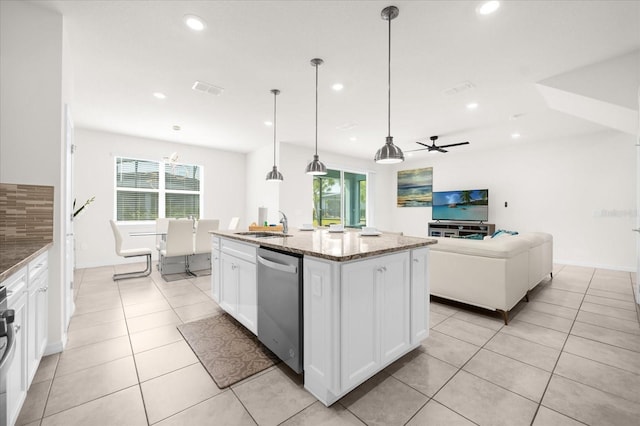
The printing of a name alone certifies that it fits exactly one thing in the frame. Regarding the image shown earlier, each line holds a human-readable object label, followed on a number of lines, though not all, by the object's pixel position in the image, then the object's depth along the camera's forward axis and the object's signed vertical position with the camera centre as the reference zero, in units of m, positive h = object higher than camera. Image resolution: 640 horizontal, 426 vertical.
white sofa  2.66 -0.62
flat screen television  6.61 +0.21
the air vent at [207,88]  3.30 +1.60
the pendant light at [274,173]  3.53 +0.59
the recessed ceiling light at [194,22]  2.18 +1.60
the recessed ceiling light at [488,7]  1.98 +1.58
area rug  1.90 -1.14
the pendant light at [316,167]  3.41 +0.59
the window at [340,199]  7.53 +0.43
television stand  6.49 -0.39
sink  2.64 -0.22
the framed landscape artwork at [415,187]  7.84 +0.79
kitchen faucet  2.88 -0.14
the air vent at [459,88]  3.28 +1.60
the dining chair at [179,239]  4.35 -0.45
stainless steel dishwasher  1.74 -0.66
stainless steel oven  0.91 -0.47
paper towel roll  3.30 -0.04
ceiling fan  5.62 +1.42
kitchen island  1.53 -0.60
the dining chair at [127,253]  4.32 -0.70
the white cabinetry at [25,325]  1.29 -0.68
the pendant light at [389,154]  2.36 +0.53
